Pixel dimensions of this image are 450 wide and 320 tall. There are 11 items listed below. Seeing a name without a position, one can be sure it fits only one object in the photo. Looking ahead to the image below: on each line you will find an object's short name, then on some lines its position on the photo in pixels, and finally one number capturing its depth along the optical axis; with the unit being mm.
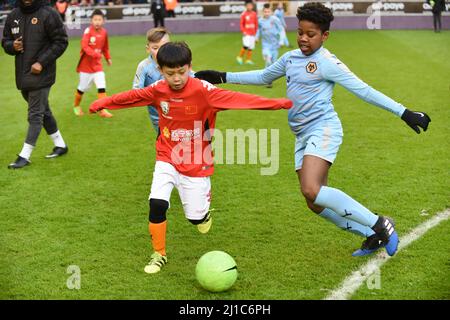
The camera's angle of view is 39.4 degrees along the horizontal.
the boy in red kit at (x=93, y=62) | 12586
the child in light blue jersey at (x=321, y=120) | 5359
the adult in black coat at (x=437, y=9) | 27562
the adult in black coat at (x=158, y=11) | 27891
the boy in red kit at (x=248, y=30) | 19781
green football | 4969
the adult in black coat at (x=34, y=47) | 8797
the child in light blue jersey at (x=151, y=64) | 7270
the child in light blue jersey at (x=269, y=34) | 16766
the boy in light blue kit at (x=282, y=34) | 21934
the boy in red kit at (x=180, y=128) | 5375
